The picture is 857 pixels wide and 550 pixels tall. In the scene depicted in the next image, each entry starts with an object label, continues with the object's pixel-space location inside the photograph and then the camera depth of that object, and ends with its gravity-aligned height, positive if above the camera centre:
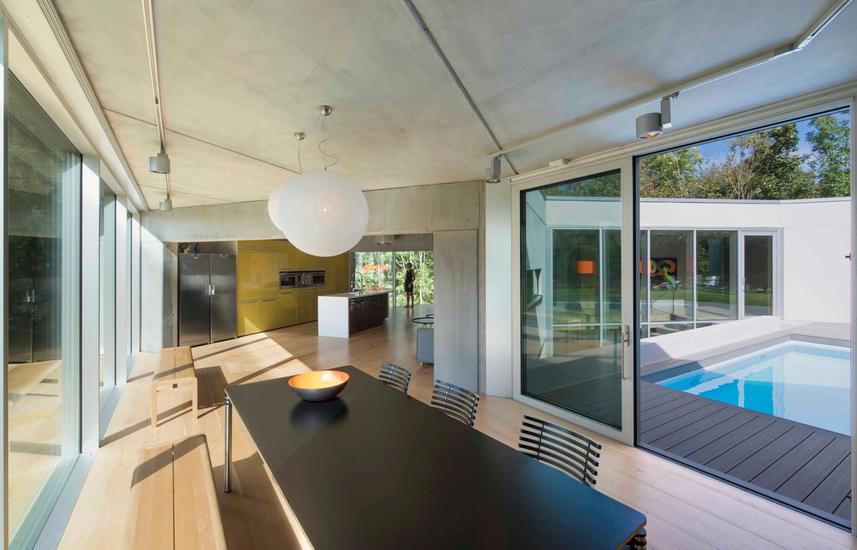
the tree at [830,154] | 7.40 +2.46
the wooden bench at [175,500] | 1.49 -1.07
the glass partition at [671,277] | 7.80 -0.08
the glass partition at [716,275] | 7.95 -0.04
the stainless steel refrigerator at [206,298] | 7.24 -0.49
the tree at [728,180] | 8.96 +2.39
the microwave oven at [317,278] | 10.41 -0.10
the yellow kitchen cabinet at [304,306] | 10.11 -0.87
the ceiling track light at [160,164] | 2.76 +0.86
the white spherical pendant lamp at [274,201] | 1.99 +0.44
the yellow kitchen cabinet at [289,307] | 9.52 -0.87
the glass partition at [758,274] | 8.13 -0.02
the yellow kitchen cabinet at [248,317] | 8.32 -0.97
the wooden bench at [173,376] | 3.62 -1.07
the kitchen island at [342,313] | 8.57 -0.94
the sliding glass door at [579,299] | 3.33 -0.26
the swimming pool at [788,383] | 4.62 -1.70
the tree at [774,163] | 8.09 +2.56
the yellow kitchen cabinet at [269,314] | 8.89 -0.98
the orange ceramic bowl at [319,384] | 2.21 -0.72
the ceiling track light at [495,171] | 3.32 +0.94
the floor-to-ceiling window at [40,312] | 1.90 -0.24
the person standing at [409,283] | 12.71 -0.30
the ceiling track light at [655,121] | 2.10 +0.89
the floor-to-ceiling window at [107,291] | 4.43 -0.19
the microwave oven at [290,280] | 9.45 -0.14
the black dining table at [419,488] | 1.08 -0.78
